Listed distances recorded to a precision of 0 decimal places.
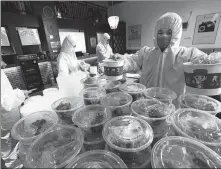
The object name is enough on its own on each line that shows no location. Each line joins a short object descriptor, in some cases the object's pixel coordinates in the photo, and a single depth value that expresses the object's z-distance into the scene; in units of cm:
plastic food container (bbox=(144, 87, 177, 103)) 70
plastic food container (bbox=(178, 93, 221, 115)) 60
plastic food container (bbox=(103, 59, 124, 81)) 83
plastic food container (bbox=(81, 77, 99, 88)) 95
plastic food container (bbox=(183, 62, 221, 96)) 60
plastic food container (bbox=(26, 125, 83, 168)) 37
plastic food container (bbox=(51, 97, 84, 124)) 60
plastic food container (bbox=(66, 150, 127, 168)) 37
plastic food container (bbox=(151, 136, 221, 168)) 36
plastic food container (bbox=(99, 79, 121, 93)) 89
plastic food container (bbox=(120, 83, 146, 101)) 78
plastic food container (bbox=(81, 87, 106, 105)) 72
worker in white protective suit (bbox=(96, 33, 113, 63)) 328
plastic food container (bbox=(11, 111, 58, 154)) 47
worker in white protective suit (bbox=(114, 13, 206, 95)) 104
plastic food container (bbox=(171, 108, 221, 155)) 43
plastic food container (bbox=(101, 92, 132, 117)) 63
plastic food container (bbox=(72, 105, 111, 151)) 48
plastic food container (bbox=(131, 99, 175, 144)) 52
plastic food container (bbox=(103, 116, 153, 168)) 40
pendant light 254
